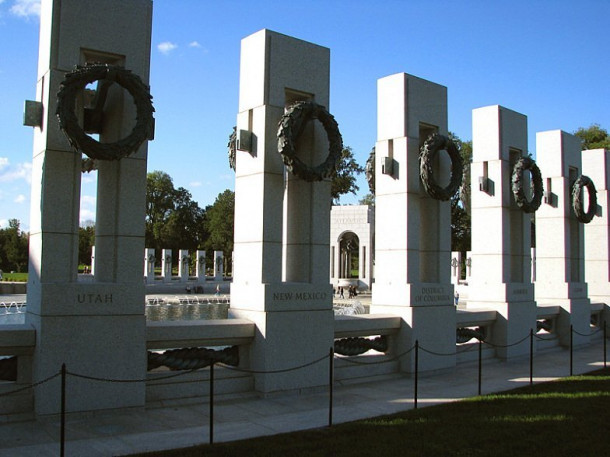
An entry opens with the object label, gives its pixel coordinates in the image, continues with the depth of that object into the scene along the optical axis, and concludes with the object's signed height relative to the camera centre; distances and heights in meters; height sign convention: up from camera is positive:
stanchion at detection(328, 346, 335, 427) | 9.04 -2.18
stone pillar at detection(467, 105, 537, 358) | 17.22 +1.02
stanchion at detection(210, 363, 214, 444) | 7.94 -1.99
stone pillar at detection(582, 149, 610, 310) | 23.36 +1.25
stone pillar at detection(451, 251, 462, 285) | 56.33 +0.36
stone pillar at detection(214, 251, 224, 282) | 59.00 -0.10
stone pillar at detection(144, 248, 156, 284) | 54.25 -0.18
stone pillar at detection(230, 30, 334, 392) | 11.50 +0.81
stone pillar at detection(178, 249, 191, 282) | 56.16 -0.18
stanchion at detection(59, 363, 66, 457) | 7.24 -1.89
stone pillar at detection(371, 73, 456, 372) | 14.27 +1.02
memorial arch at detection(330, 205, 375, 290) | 59.43 +3.25
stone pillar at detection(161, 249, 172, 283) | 54.84 -0.15
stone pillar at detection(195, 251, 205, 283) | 56.81 -0.12
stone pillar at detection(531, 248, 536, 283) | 56.03 +0.45
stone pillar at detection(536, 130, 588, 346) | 20.30 +1.02
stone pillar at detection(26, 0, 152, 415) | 9.31 +0.50
